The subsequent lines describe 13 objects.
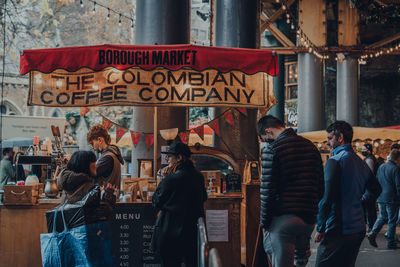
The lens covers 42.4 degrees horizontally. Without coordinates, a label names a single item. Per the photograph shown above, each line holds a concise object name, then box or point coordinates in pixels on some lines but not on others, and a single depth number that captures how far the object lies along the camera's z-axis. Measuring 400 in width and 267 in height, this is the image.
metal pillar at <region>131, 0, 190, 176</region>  9.21
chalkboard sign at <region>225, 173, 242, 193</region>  7.76
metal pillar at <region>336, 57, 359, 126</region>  23.31
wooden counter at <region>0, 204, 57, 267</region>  7.12
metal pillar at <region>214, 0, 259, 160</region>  10.80
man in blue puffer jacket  4.95
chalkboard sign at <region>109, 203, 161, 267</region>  6.94
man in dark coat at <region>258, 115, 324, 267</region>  4.93
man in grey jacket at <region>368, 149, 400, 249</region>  10.41
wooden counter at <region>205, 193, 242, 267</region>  7.45
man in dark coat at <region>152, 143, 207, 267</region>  5.62
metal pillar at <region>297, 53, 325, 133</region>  23.00
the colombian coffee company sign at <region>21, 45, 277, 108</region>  7.17
